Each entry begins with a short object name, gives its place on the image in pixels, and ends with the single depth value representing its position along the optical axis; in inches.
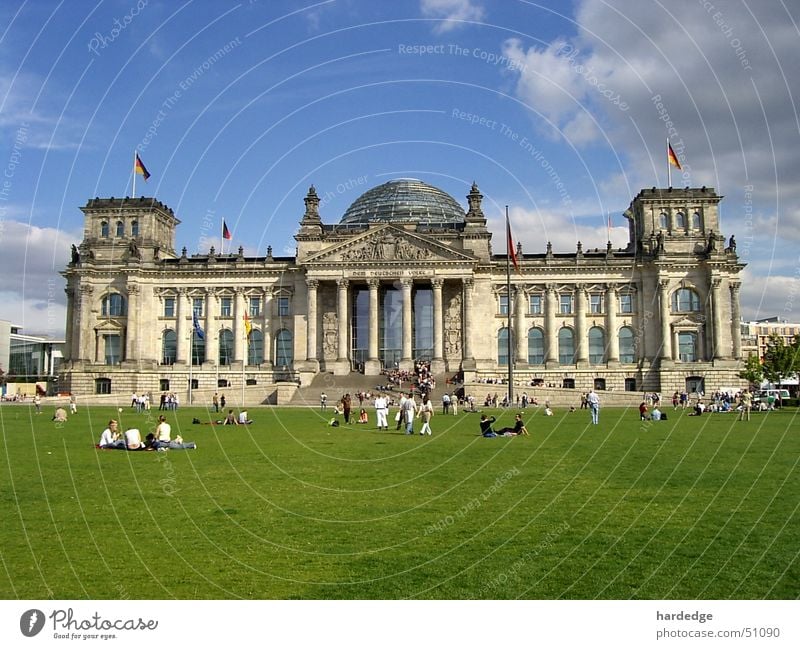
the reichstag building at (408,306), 3270.2
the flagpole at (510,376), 2354.3
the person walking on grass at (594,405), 1670.8
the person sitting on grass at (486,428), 1381.6
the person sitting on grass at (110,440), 1155.3
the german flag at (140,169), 2859.3
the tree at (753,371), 3051.2
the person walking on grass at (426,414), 1446.5
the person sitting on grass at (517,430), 1409.4
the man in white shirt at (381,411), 1636.3
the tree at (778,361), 2760.8
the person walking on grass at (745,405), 1820.9
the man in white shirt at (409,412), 1496.1
